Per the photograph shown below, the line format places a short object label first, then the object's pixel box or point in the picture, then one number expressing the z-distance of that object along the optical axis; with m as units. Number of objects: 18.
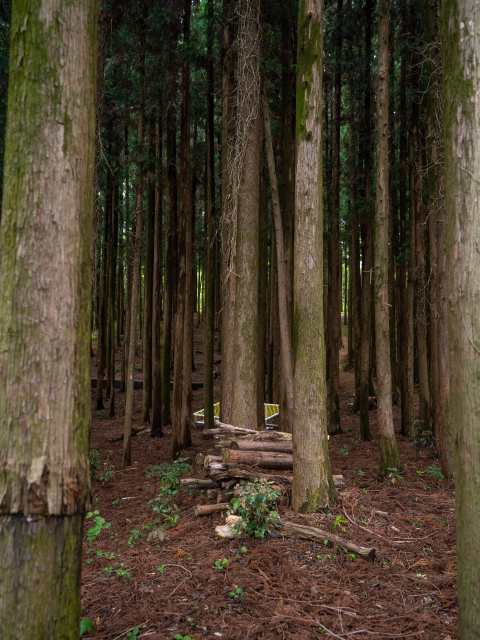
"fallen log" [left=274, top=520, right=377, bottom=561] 4.55
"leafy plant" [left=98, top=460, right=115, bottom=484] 9.13
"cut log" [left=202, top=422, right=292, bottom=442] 6.80
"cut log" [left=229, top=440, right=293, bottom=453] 6.54
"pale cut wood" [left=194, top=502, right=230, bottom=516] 5.97
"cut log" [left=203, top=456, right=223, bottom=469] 6.45
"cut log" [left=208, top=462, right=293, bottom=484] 6.13
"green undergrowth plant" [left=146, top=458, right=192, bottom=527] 6.54
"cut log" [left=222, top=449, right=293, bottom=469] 6.30
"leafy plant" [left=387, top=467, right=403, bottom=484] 7.78
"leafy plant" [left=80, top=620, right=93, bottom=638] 2.87
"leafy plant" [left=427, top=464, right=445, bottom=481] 7.97
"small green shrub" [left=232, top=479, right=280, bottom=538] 4.86
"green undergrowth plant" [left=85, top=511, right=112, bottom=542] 4.71
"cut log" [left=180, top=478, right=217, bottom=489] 6.71
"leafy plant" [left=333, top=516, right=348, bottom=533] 5.17
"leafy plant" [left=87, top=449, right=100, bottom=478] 9.20
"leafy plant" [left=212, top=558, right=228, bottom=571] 4.29
